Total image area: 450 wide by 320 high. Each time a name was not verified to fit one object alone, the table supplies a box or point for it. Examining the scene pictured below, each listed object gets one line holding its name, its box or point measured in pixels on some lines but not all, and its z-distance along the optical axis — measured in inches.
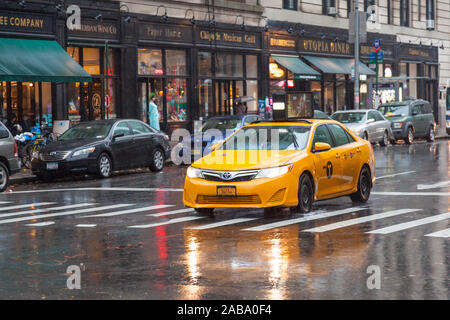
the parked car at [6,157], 708.7
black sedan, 817.5
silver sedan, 1263.5
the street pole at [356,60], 1508.2
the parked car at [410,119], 1407.5
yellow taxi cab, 485.4
